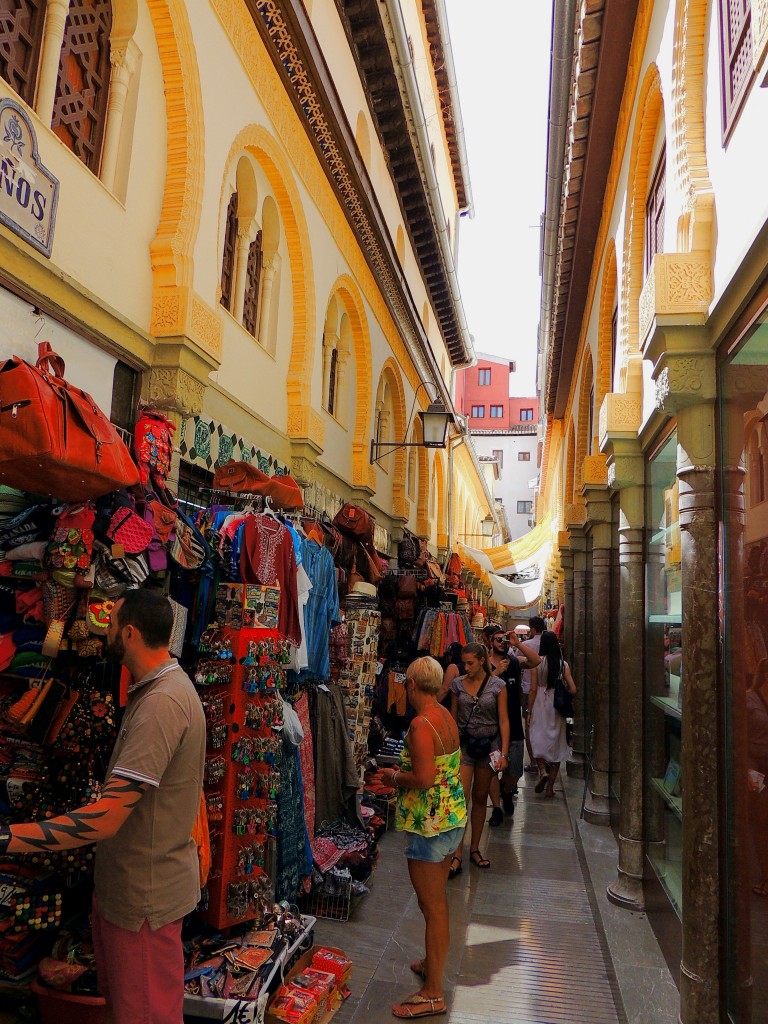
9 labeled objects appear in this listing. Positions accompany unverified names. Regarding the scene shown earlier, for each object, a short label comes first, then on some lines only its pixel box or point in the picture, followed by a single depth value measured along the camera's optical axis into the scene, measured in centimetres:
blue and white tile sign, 337
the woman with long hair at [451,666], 672
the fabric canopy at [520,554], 1838
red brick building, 5762
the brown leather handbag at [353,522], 696
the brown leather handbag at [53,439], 283
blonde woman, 395
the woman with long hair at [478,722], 599
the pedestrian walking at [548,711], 856
